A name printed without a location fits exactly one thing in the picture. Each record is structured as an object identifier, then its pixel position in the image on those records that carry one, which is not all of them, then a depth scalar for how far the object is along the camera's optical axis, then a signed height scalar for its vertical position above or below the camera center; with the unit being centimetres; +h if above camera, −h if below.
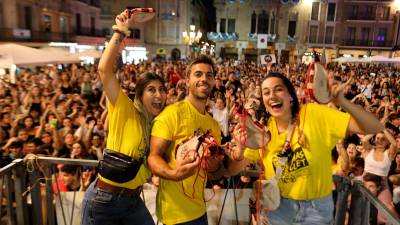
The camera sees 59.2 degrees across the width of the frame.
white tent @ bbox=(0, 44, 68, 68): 1015 -35
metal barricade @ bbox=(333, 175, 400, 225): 302 -129
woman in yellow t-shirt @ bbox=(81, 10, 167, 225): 259 -80
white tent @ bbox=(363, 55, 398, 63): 2102 -25
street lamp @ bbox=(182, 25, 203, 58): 2601 +79
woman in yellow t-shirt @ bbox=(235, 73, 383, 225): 238 -63
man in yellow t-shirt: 247 -68
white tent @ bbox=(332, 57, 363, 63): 2246 -33
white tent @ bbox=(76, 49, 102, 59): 1945 -43
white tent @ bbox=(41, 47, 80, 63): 1309 -46
